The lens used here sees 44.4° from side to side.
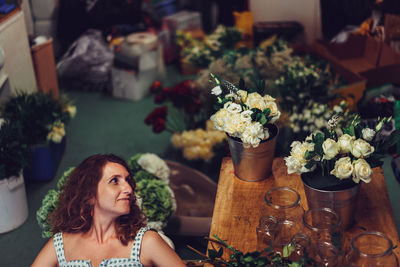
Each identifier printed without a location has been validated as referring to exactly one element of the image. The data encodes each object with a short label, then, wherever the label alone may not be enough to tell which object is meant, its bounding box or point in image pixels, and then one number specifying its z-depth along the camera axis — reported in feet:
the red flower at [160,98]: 11.43
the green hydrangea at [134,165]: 9.57
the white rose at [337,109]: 9.45
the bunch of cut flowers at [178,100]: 11.39
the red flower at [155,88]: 12.27
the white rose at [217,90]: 6.23
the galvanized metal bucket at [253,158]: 6.40
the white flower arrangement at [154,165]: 9.37
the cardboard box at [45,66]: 14.39
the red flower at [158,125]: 11.46
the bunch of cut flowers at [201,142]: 11.67
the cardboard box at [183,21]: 19.51
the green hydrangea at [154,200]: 8.79
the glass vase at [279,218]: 5.20
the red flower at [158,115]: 11.53
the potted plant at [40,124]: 11.37
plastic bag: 17.24
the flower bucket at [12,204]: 9.85
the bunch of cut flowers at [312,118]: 10.50
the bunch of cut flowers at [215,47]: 14.05
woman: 5.74
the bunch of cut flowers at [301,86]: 11.18
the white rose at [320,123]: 10.48
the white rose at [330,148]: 5.24
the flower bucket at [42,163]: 11.68
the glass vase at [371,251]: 4.28
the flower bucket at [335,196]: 5.32
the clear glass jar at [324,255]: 4.73
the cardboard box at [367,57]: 13.47
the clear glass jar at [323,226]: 4.91
